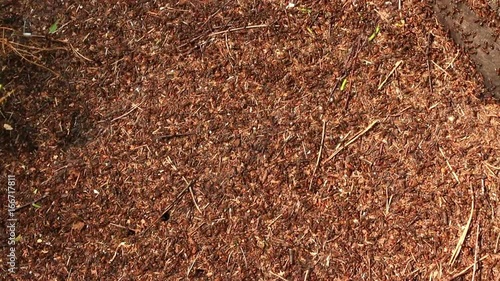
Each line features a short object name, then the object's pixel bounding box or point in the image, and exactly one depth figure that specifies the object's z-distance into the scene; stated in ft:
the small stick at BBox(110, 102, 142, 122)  9.13
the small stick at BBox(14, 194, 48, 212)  9.05
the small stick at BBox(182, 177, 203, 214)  8.85
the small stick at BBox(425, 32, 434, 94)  8.86
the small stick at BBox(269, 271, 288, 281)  8.61
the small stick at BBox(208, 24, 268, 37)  9.18
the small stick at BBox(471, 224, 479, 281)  8.46
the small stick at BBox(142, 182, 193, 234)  8.87
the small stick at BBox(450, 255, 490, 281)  8.47
